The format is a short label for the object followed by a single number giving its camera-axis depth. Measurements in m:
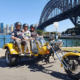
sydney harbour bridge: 37.98
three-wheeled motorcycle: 2.72
